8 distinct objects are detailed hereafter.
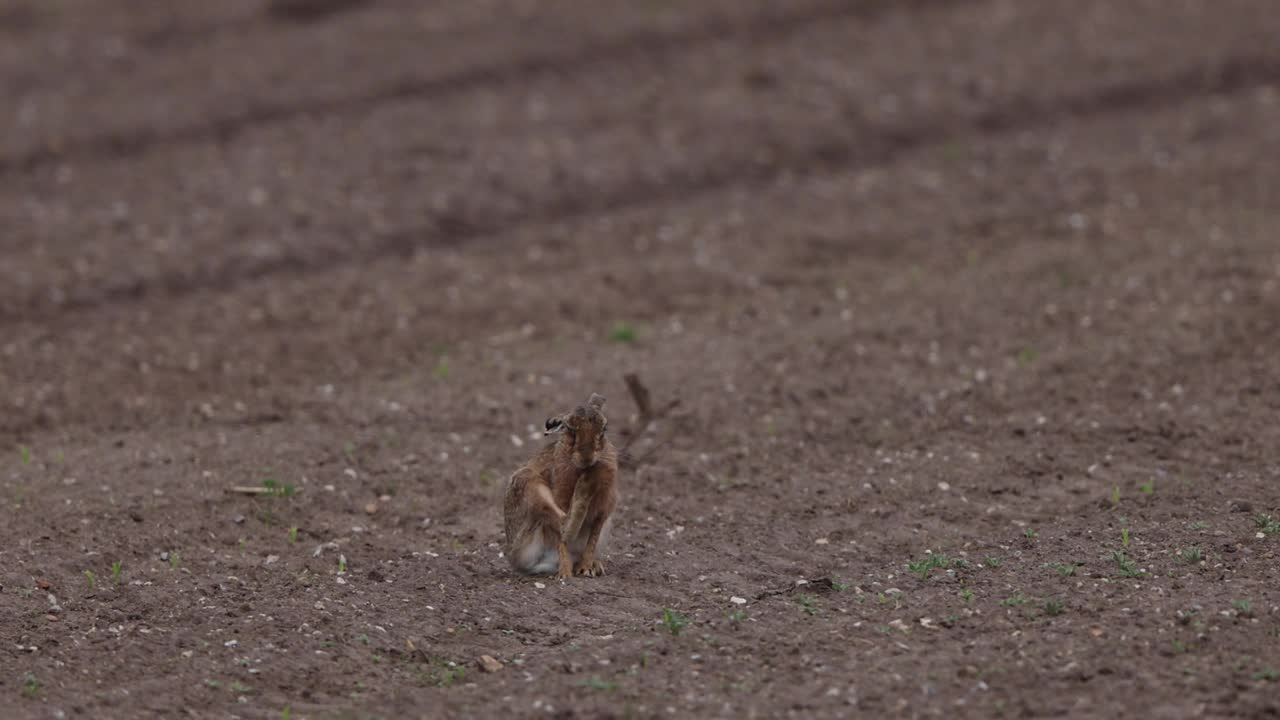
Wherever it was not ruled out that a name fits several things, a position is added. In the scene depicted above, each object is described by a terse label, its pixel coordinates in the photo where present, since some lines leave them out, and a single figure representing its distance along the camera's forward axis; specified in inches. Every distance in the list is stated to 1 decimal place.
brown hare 699.4
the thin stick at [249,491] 815.1
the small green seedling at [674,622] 658.2
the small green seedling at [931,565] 716.7
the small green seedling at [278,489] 815.7
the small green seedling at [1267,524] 729.6
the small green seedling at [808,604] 679.1
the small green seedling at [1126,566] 691.4
